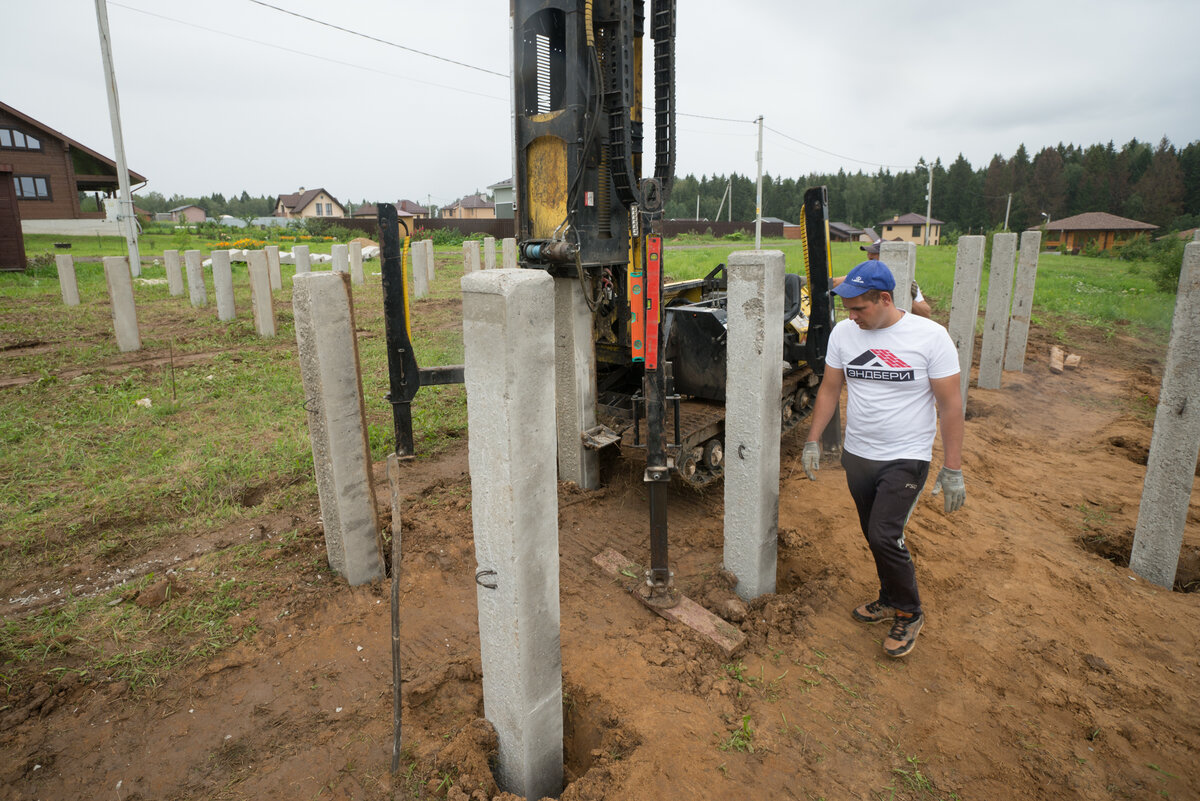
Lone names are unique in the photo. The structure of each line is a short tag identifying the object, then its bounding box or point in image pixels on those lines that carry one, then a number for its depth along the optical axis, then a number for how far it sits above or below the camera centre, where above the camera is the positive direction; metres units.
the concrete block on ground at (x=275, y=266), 15.07 -0.24
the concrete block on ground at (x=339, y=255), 13.56 +0.01
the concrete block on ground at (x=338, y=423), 3.55 -0.94
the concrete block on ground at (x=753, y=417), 3.47 -0.91
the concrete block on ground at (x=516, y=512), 2.14 -0.89
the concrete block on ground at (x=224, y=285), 11.84 -0.53
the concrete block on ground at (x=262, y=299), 10.94 -0.73
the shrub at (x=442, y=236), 36.31 +1.05
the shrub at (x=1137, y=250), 33.66 -0.02
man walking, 3.11 -0.79
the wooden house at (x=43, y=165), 32.28 +4.71
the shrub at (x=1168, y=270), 17.27 -0.55
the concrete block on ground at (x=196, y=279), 13.62 -0.48
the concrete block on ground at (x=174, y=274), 15.42 -0.41
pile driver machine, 4.04 +0.15
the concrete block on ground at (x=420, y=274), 16.17 -0.47
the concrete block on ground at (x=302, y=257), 12.64 -0.03
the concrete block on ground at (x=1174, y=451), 3.75 -1.18
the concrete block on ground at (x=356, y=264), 17.81 -0.24
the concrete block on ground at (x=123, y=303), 9.53 -0.69
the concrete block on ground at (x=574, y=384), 5.02 -1.02
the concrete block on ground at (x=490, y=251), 17.08 +0.08
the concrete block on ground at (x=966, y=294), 6.96 -0.46
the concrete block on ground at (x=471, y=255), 16.78 -0.03
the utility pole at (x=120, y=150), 15.26 +2.63
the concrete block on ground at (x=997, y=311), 8.20 -0.78
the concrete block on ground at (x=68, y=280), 13.45 -0.48
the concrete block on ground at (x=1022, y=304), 9.22 -0.76
